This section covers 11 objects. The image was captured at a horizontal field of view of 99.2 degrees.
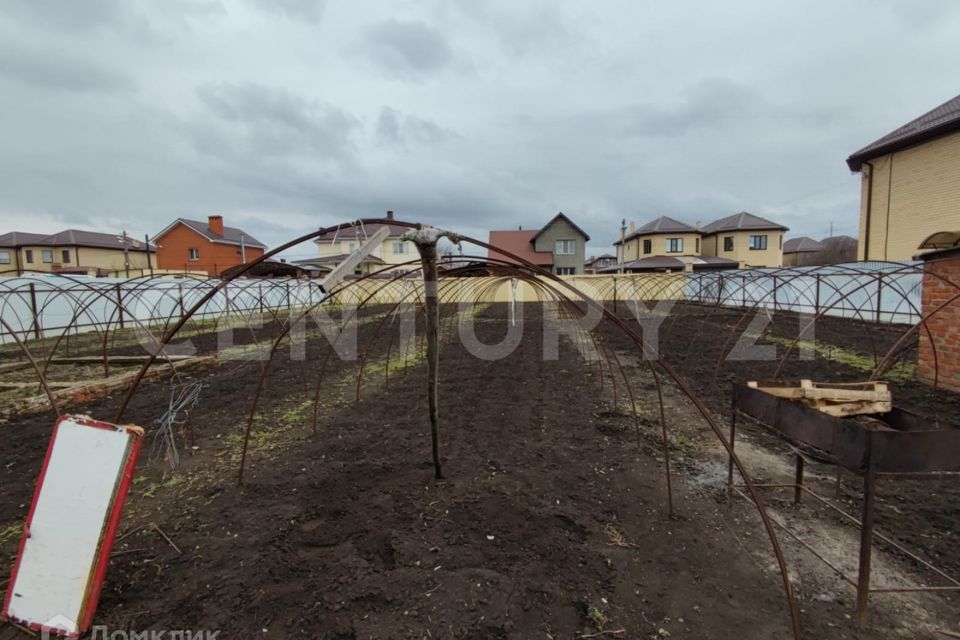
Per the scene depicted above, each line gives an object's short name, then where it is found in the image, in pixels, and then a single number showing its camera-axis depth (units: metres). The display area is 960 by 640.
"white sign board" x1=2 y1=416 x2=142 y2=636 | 2.38
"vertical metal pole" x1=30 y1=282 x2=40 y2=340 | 12.86
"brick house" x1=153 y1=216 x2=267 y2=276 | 39.38
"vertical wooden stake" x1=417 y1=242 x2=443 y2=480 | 3.38
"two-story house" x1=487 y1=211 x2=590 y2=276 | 39.69
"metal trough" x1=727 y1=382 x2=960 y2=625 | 2.37
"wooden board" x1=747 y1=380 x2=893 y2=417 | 3.17
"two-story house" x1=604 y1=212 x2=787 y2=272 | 40.50
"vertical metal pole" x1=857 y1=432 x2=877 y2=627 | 2.38
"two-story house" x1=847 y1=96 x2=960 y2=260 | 15.30
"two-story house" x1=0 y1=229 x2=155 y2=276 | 42.31
